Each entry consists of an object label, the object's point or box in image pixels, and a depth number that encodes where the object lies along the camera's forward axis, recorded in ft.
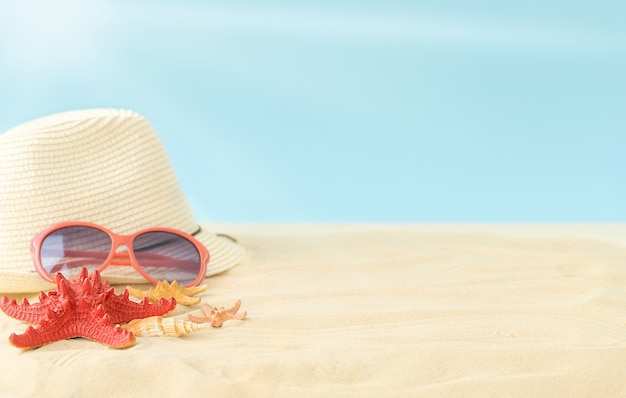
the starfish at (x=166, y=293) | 4.55
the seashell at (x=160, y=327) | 4.26
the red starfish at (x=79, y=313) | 4.17
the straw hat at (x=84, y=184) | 4.75
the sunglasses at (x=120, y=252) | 4.69
